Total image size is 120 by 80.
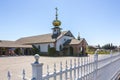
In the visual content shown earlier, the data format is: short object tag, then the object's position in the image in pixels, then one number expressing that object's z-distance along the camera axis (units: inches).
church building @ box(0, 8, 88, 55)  766.6
